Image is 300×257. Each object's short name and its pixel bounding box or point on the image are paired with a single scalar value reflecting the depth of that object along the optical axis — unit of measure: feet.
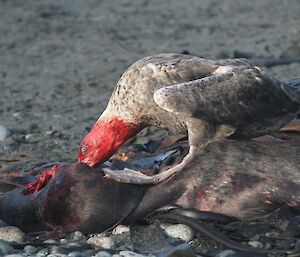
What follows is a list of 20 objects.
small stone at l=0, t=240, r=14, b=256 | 31.58
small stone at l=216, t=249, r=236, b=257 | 30.92
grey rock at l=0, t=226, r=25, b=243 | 32.86
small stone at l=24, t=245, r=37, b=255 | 31.83
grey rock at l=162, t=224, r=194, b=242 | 32.55
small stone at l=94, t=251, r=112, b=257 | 30.99
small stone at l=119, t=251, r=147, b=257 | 30.77
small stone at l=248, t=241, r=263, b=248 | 31.58
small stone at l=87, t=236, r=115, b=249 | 31.91
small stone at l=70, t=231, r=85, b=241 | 32.83
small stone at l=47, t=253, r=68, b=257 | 31.22
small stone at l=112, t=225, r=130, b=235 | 32.89
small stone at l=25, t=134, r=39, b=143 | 47.49
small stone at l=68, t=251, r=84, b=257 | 31.22
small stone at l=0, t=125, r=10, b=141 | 47.80
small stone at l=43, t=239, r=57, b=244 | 32.42
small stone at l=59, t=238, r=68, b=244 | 32.45
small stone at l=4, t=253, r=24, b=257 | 30.91
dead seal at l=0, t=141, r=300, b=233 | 33.17
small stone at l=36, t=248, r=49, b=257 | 31.42
